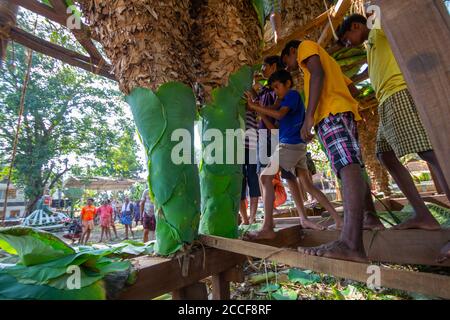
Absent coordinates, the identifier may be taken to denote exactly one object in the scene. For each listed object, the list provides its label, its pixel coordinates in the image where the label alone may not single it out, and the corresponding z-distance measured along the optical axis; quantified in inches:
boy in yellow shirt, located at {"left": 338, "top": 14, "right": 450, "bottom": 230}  78.0
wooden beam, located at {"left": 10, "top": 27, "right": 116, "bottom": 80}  112.7
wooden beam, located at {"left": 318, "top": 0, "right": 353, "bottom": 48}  111.1
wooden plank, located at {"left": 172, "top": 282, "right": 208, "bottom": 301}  77.6
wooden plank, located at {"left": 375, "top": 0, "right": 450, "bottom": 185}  33.8
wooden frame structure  34.3
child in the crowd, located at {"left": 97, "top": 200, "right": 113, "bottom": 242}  467.2
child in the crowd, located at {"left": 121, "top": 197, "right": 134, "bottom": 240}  516.7
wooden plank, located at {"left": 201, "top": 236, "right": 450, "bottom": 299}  45.5
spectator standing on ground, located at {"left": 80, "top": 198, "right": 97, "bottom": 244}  418.3
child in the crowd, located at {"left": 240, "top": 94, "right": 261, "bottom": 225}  146.6
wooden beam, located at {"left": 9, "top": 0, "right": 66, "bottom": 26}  105.4
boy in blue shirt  109.4
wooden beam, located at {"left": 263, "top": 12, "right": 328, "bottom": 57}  122.3
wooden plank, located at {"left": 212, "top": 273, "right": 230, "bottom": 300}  88.1
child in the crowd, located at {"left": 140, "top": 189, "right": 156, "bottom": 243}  283.5
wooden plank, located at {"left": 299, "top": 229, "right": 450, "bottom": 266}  82.5
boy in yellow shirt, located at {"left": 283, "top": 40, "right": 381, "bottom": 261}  67.8
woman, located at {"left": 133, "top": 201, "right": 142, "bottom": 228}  661.3
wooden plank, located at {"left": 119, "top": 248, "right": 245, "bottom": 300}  65.7
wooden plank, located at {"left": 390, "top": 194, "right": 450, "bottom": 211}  187.9
